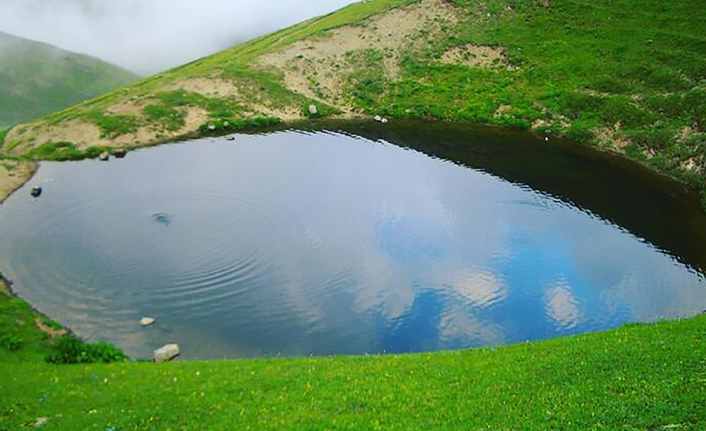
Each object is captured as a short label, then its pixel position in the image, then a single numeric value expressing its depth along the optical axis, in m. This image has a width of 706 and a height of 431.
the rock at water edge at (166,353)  37.91
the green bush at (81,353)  34.34
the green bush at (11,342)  35.25
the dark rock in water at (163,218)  56.34
